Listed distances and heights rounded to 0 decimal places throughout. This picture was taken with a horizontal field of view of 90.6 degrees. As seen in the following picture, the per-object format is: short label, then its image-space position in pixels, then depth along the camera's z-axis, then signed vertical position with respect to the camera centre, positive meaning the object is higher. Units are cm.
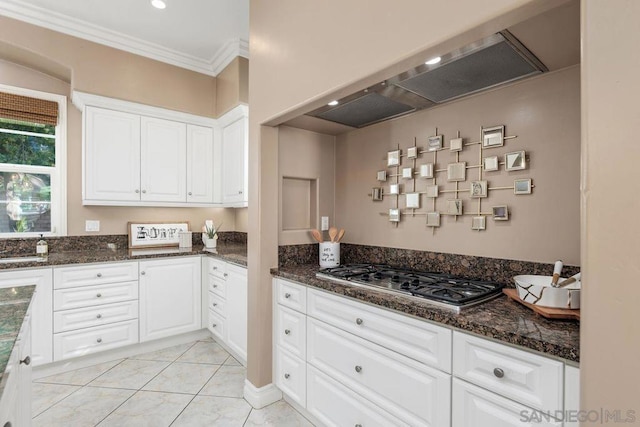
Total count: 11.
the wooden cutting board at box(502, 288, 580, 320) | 105 -34
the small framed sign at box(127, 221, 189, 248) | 335 -23
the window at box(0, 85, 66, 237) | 292 +47
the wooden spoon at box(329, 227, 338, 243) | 226 -15
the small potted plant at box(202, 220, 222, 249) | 347 -26
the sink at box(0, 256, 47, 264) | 247 -39
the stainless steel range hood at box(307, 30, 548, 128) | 125 +64
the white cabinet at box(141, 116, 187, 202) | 321 +54
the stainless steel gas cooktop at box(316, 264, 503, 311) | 128 -35
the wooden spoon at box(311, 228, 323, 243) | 227 -16
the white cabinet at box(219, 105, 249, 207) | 317 +59
